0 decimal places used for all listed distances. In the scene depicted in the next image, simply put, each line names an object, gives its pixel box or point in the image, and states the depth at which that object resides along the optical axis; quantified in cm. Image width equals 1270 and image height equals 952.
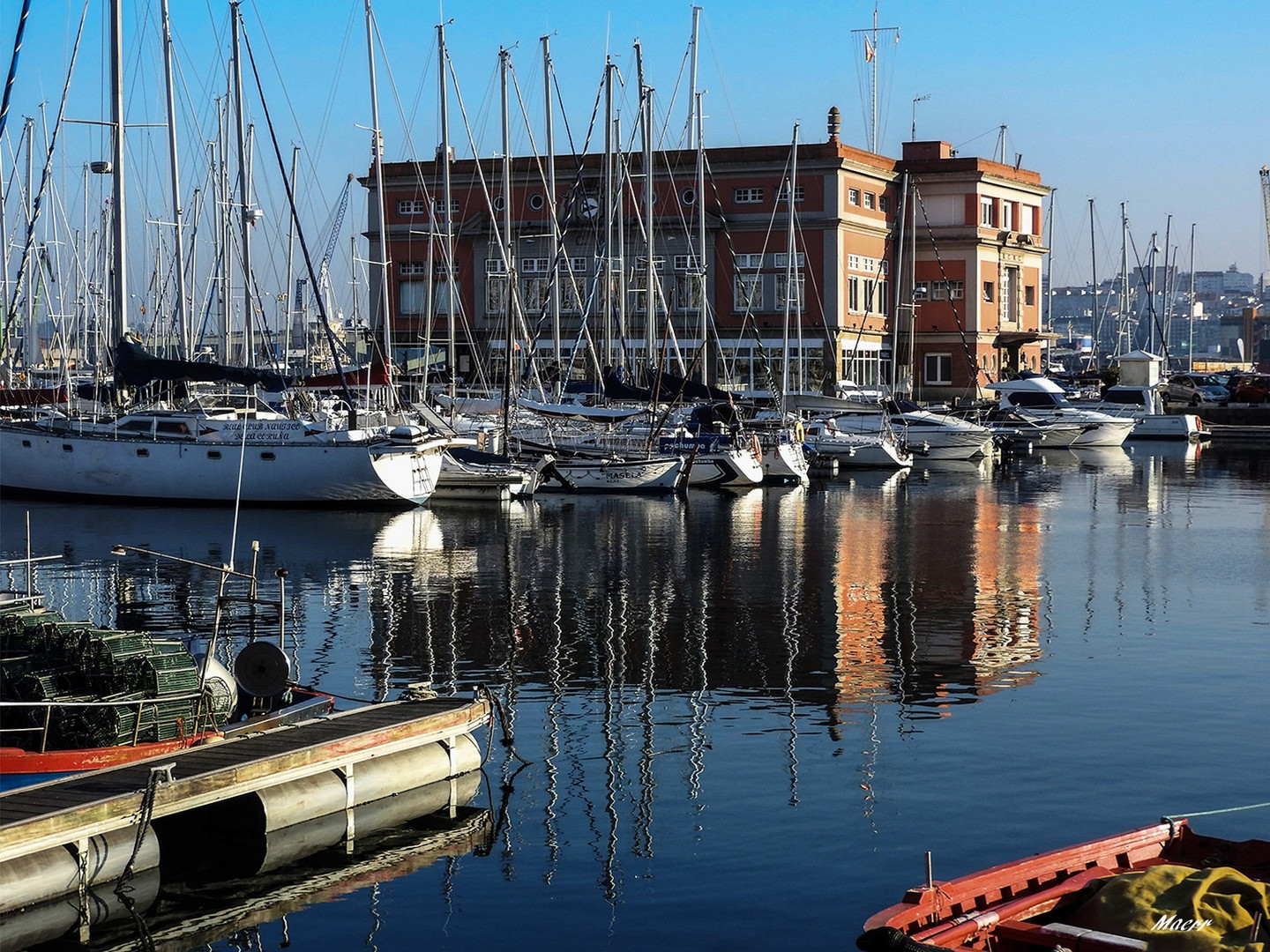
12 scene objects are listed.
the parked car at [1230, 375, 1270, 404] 9679
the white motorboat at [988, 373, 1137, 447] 7869
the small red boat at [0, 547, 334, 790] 1589
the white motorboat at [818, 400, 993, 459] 6838
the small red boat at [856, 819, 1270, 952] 1097
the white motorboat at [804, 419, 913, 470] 6344
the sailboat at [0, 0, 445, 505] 4612
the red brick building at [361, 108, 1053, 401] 8156
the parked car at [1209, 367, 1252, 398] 10112
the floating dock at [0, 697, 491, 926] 1372
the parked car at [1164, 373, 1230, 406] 9806
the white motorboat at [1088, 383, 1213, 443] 8419
